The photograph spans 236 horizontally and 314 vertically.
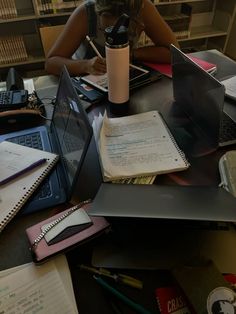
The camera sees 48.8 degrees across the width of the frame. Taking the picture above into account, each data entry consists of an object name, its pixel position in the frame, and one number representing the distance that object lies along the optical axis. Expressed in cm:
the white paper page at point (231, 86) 107
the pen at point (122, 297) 51
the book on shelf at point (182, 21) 278
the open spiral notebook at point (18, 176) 69
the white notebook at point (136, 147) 75
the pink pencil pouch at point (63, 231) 58
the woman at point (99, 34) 123
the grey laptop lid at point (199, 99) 74
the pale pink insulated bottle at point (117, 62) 89
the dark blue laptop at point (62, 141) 67
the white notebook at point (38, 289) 51
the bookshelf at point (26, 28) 230
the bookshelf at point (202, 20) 279
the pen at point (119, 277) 55
